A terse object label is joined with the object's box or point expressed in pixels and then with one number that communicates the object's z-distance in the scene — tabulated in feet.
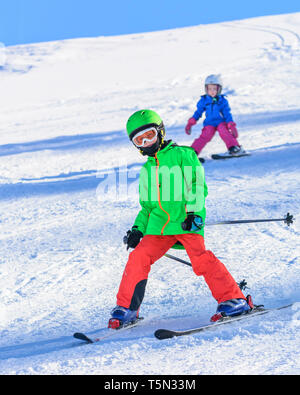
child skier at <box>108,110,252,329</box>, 20.07
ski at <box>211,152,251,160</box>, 50.36
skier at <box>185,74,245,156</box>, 48.28
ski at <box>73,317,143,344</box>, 19.11
